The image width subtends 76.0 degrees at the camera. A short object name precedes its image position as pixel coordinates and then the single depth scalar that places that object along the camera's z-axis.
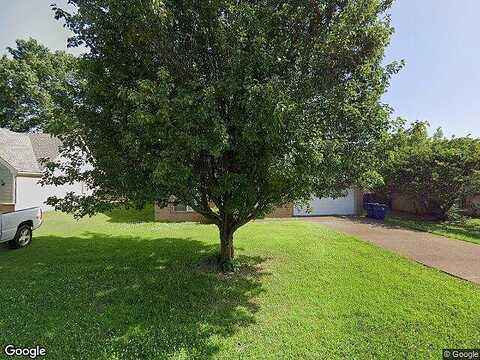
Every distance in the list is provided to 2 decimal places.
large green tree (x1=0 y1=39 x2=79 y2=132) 26.16
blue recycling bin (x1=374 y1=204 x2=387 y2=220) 16.68
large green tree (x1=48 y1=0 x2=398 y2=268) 4.79
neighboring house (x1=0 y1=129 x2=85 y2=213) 16.58
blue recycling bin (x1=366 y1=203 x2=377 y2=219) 16.97
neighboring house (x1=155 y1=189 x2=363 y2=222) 17.77
